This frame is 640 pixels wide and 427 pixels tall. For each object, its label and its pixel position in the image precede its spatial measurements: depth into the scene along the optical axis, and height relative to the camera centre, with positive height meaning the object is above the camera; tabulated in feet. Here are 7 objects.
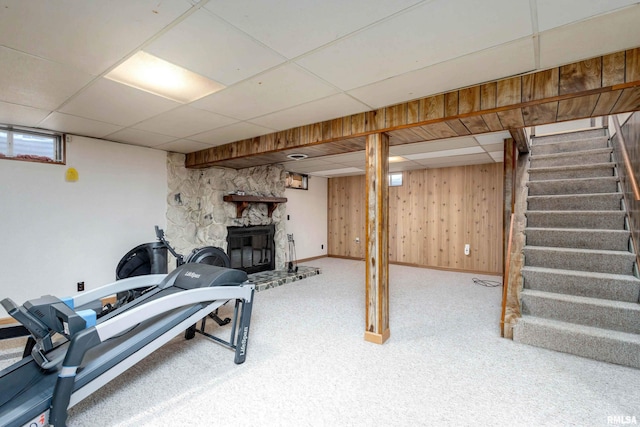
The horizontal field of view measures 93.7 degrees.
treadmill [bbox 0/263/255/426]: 5.03 -2.82
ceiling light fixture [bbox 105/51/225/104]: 6.13 +2.95
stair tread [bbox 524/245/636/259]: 9.40 -1.50
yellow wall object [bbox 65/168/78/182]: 11.62 +1.30
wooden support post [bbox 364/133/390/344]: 8.98 -1.04
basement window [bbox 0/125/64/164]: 10.38 +2.32
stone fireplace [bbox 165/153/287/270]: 14.92 -0.01
